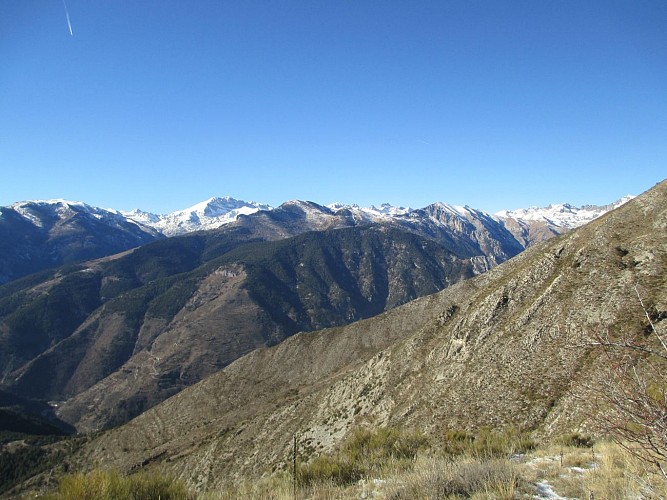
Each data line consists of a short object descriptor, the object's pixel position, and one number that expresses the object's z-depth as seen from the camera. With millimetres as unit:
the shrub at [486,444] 15830
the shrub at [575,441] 17203
